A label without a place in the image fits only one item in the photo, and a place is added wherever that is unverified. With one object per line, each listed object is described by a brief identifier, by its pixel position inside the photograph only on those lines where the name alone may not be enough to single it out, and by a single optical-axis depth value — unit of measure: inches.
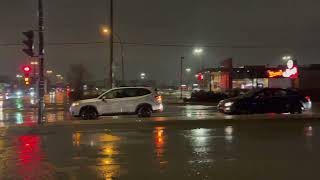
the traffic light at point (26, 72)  942.8
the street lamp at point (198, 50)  2608.3
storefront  2573.8
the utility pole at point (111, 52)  1289.4
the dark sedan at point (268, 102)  901.2
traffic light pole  776.9
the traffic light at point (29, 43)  780.0
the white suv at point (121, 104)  885.8
